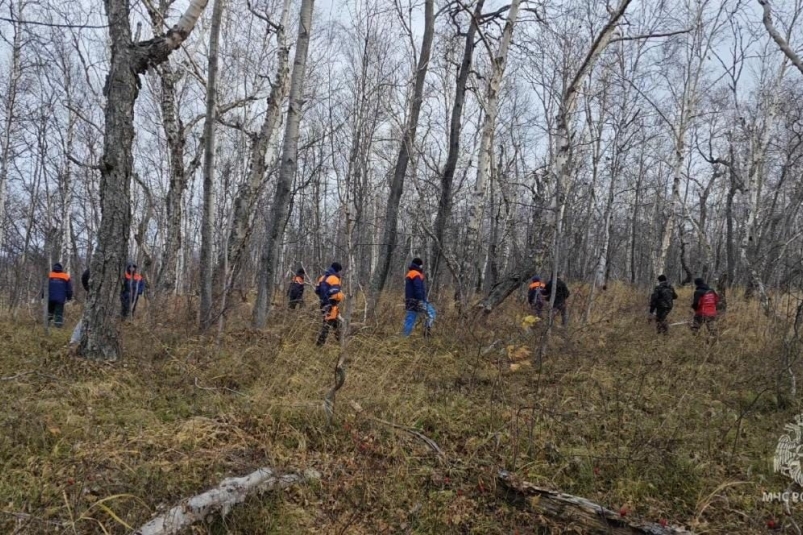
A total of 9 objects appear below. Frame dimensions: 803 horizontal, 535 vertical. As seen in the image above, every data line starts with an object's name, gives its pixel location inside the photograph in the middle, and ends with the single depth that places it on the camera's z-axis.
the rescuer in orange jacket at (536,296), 8.65
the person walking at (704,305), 8.84
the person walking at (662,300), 9.06
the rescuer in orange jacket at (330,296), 6.38
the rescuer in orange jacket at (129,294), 8.70
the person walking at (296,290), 10.18
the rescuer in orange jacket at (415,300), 7.35
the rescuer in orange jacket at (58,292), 8.34
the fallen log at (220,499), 2.55
